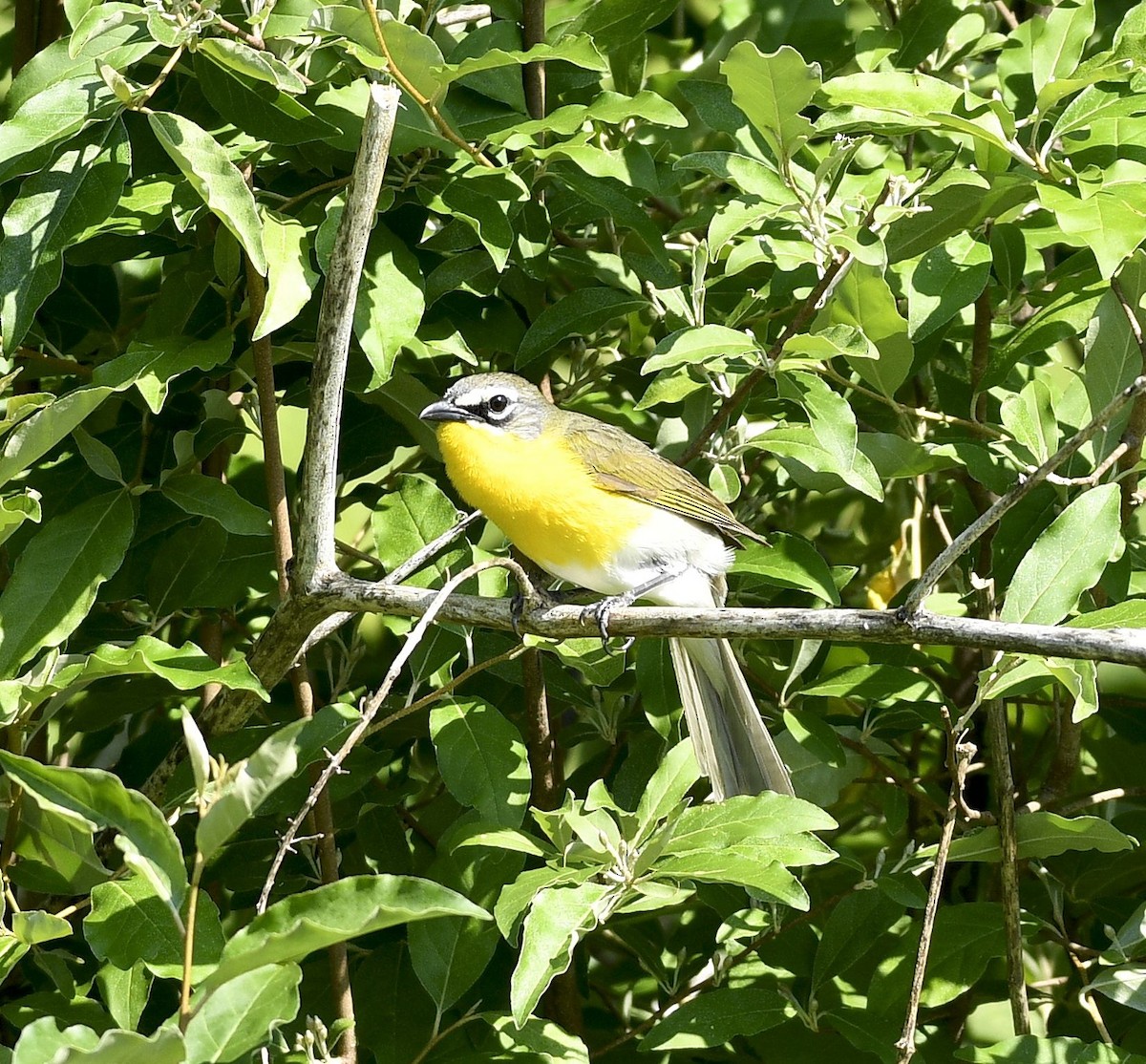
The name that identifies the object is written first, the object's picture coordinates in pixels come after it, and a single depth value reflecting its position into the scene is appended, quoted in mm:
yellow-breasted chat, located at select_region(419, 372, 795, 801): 6125
